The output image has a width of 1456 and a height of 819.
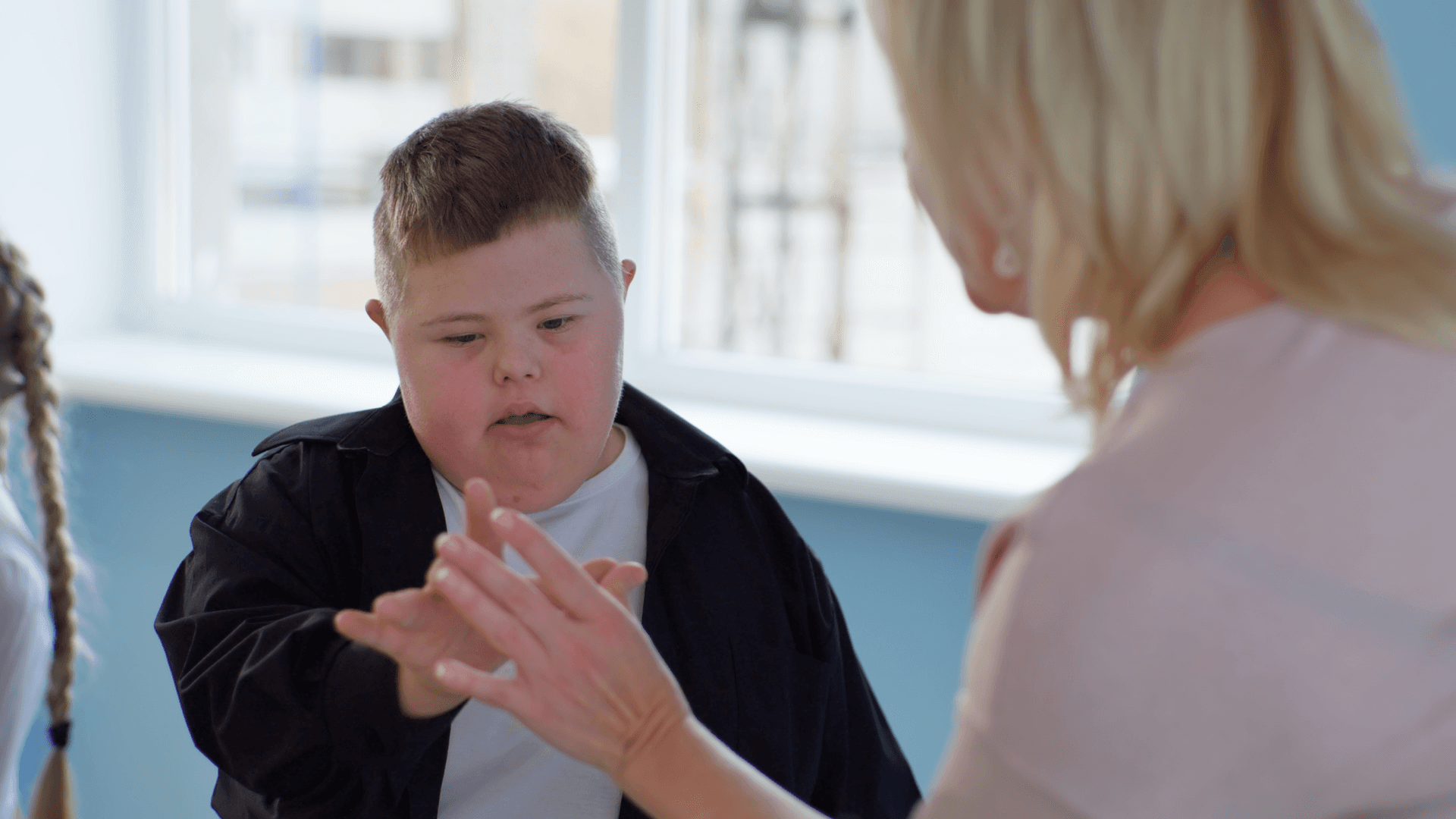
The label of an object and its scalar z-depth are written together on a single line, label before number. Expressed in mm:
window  2170
